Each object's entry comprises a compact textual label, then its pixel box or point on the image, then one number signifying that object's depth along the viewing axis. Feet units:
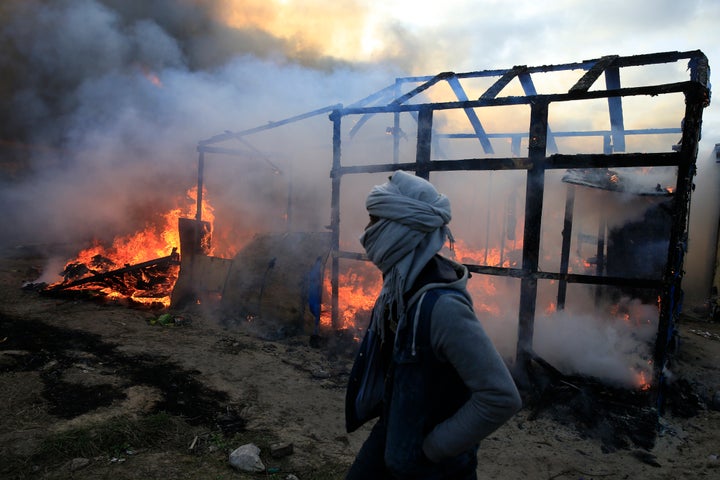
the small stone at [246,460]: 12.70
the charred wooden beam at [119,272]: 33.68
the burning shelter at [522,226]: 16.93
